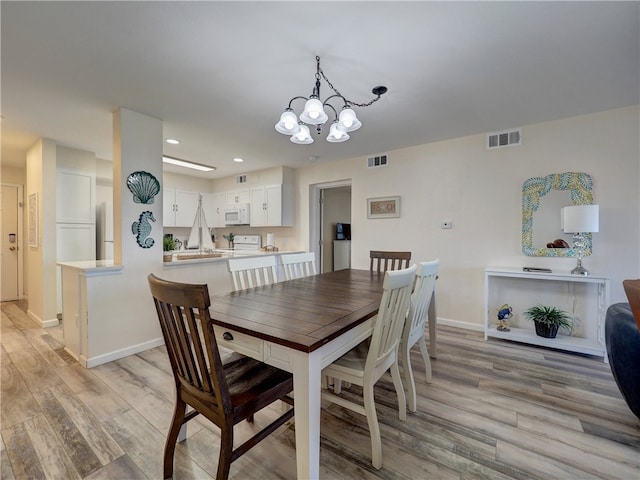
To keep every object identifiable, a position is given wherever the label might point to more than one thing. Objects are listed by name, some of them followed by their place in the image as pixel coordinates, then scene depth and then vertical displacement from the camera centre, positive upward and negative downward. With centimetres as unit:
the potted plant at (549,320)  287 -90
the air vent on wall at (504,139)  320 +115
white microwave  543 +40
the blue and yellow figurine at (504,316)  312 -92
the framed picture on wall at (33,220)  378 +19
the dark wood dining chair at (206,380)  109 -72
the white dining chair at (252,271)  218 -32
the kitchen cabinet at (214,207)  586 +58
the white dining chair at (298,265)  271 -31
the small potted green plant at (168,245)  349 -14
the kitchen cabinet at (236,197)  542 +75
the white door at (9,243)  483 -17
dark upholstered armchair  162 -72
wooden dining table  113 -43
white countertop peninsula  256 -74
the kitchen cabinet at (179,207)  524 +53
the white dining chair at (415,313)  185 -56
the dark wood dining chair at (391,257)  300 -25
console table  274 -73
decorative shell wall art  277 +49
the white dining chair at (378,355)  140 -67
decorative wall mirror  290 +35
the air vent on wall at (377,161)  416 +113
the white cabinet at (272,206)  495 +53
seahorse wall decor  281 +5
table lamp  262 +13
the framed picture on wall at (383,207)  405 +42
